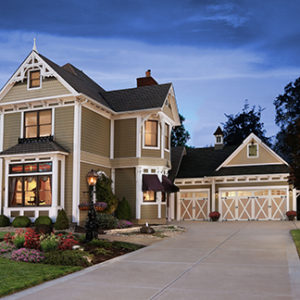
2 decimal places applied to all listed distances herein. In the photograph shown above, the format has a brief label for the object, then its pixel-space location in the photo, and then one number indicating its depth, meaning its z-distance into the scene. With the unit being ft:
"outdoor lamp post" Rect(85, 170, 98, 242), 47.24
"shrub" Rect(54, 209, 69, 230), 65.92
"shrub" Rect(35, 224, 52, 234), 53.43
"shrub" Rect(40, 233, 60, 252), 39.99
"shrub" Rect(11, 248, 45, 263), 36.91
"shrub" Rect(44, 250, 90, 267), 35.65
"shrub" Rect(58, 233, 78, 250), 40.19
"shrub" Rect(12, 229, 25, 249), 42.34
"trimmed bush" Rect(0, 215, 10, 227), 70.13
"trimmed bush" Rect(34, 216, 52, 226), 66.59
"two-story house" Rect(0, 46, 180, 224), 70.28
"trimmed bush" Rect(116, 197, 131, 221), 77.10
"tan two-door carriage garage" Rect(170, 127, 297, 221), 92.68
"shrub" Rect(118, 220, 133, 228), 69.98
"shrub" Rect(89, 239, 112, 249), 44.60
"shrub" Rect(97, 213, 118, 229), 67.22
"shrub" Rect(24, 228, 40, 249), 41.39
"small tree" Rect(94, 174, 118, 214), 74.74
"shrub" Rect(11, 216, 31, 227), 67.77
